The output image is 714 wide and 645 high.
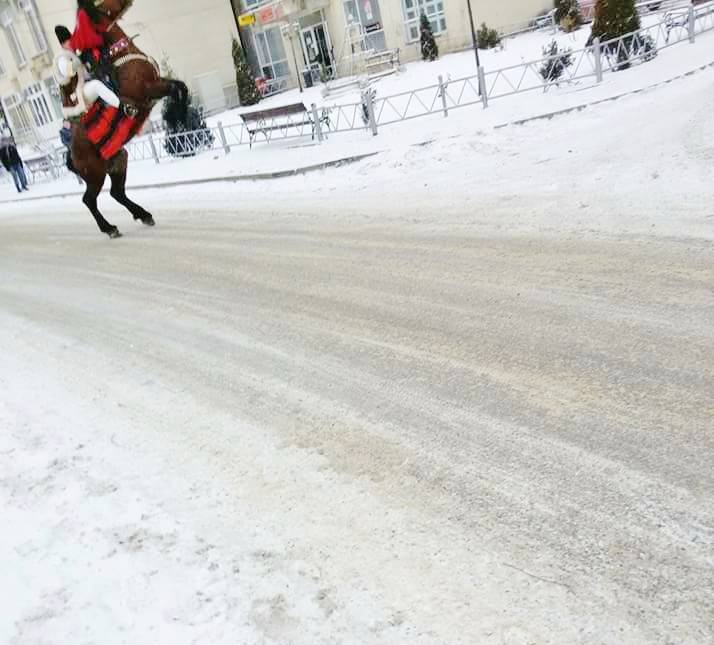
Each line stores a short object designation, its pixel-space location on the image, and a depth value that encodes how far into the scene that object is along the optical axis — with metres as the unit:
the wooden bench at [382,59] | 24.43
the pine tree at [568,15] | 21.36
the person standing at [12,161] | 21.11
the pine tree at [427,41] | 23.61
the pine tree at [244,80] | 26.95
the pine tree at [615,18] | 12.98
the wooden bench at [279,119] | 14.14
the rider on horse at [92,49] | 6.34
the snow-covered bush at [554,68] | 12.93
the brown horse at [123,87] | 6.59
